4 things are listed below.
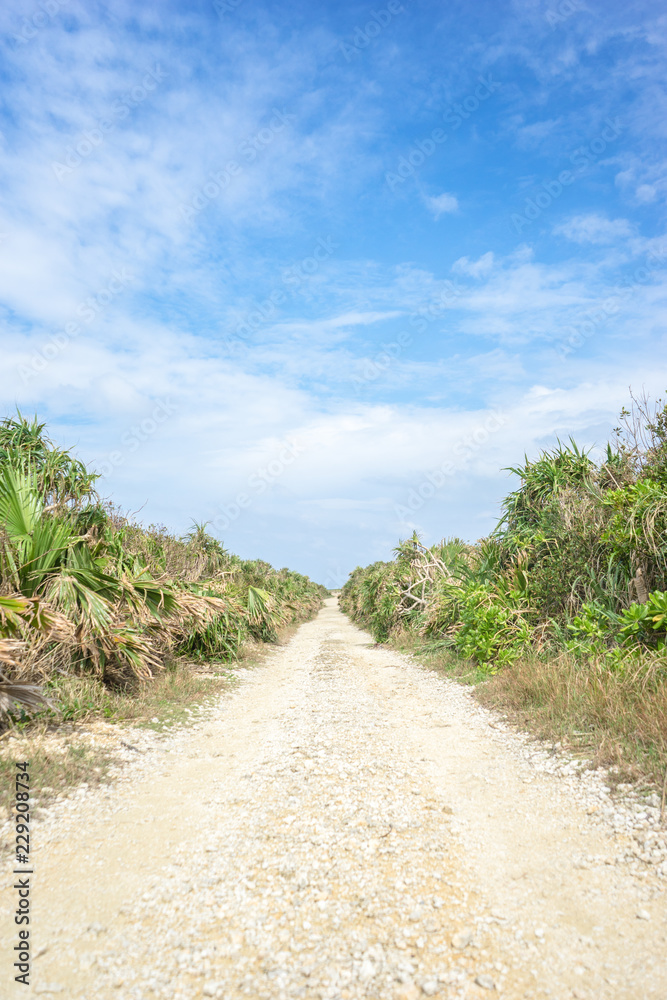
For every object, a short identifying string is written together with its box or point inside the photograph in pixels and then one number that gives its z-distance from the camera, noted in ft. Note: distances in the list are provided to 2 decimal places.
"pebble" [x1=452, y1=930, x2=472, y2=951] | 8.27
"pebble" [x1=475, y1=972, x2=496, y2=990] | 7.48
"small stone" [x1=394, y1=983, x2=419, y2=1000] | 7.32
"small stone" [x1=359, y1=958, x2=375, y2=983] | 7.66
